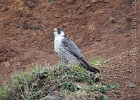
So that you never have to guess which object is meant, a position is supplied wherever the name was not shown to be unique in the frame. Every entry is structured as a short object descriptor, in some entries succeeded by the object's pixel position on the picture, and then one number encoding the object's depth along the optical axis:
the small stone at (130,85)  15.55
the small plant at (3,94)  14.91
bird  17.86
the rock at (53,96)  13.64
